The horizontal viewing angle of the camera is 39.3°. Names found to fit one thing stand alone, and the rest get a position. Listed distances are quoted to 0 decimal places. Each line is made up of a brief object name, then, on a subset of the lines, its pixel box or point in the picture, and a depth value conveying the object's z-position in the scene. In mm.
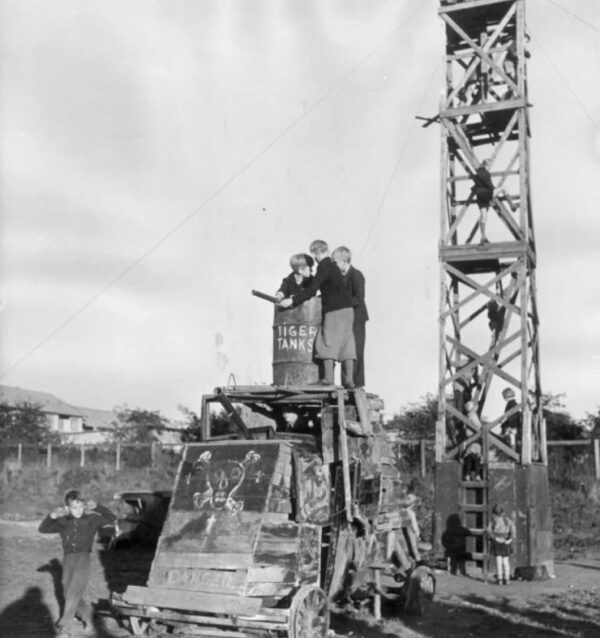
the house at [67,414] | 68875
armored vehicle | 8562
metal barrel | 11117
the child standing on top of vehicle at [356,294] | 11156
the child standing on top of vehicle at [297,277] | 11047
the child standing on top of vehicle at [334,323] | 10859
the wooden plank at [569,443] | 22736
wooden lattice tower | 15625
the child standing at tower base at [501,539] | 14578
